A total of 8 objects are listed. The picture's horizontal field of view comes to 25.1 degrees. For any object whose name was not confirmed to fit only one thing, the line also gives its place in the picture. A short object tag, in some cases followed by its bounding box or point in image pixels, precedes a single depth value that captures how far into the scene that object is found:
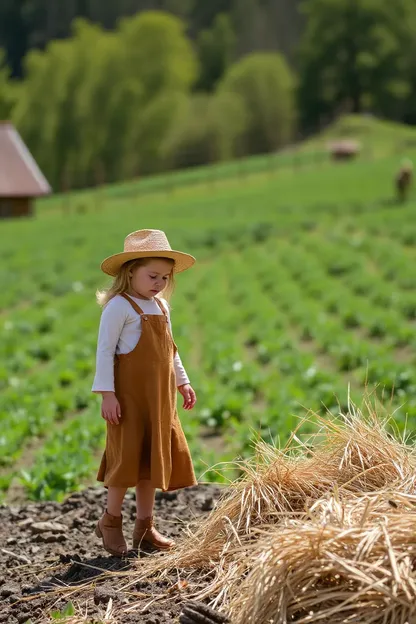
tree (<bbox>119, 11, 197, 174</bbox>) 81.81
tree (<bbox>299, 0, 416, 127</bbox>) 88.31
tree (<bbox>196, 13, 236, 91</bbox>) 132.16
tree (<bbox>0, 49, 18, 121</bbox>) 74.06
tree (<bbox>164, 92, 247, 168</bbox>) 81.50
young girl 5.09
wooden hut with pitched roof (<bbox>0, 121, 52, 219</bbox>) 46.19
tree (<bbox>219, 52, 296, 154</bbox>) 93.88
